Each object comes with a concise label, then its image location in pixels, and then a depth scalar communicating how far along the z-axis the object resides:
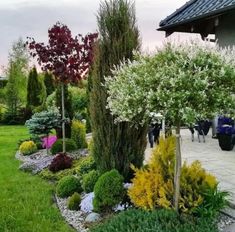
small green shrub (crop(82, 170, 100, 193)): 3.79
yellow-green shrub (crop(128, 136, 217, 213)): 2.79
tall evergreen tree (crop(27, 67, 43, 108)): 15.58
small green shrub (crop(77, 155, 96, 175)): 4.47
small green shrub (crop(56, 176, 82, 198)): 3.94
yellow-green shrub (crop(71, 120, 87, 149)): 6.68
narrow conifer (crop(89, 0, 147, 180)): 3.72
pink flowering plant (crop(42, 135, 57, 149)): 6.62
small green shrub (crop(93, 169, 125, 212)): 3.20
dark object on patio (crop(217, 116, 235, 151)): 5.76
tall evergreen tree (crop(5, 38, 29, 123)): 15.38
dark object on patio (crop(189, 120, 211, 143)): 6.88
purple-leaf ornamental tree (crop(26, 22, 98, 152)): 5.56
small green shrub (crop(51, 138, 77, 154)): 6.24
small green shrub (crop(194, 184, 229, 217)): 2.72
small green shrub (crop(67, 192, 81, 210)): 3.55
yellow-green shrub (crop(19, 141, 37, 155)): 7.06
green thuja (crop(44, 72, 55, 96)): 16.69
